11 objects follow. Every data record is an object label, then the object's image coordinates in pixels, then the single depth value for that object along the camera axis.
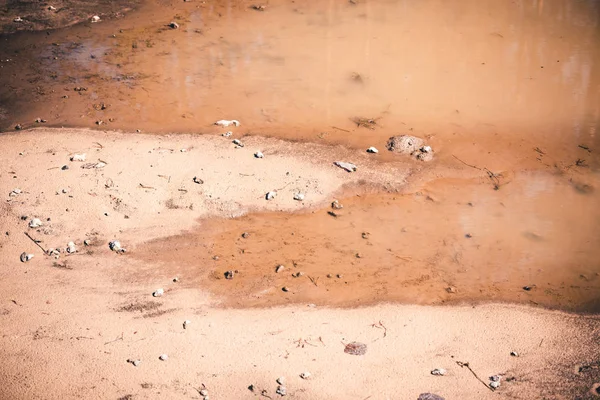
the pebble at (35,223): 4.38
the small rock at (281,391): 3.17
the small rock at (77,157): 5.07
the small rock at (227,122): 5.64
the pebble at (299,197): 4.69
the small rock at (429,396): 3.16
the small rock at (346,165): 5.00
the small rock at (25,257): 4.13
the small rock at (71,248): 4.20
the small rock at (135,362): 3.36
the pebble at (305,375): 3.28
